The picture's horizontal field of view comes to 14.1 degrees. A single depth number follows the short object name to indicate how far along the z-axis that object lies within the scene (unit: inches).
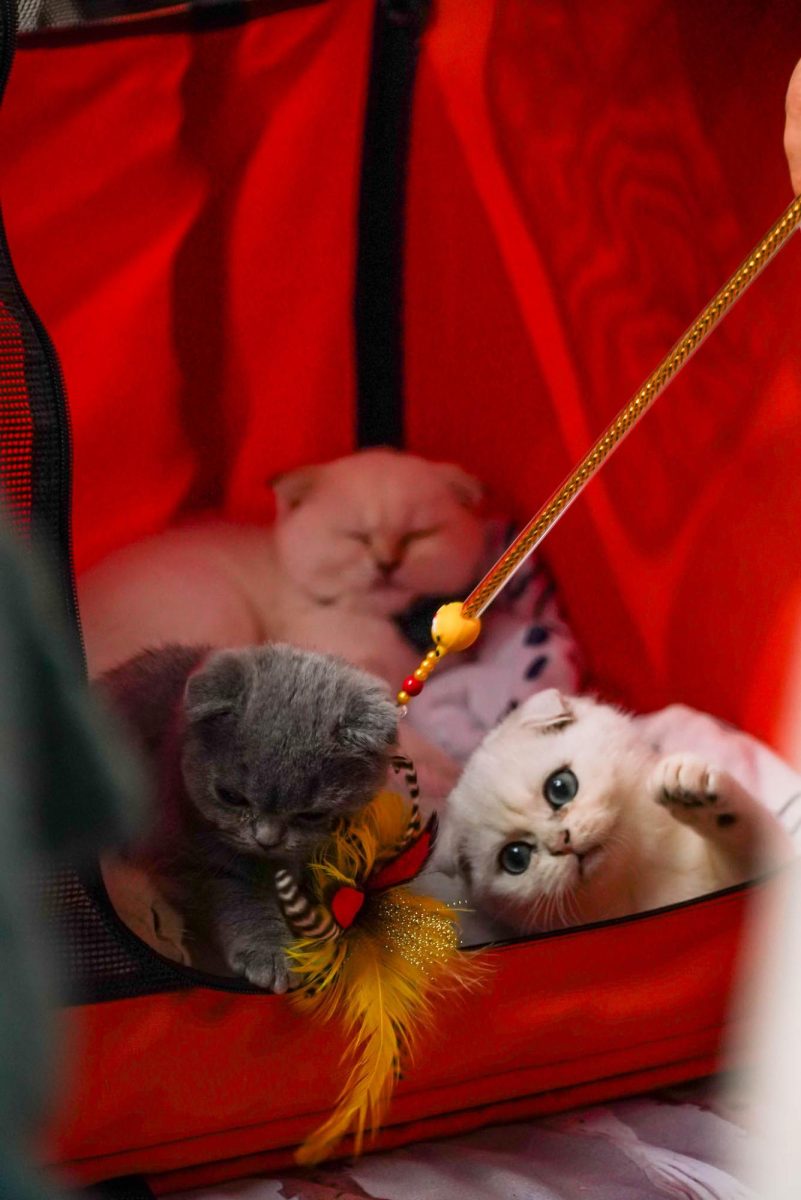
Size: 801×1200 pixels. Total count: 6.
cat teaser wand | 53.0
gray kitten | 51.7
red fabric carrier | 55.5
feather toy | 52.5
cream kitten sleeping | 56.3
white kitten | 55.8
